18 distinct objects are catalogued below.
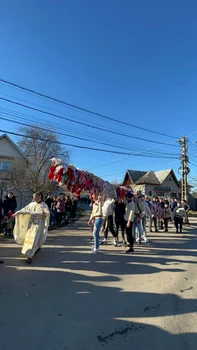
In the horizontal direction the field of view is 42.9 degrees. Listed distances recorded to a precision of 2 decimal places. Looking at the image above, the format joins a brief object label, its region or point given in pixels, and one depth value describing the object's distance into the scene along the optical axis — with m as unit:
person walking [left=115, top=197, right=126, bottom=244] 9.20
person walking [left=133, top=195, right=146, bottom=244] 9.38
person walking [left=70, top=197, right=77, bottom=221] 18.07
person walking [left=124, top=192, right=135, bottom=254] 7.63
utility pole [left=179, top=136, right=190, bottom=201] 22.91
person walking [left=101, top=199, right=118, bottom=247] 8.90
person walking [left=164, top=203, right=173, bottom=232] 13.72
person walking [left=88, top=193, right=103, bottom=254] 7.41
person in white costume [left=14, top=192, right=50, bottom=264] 6.39
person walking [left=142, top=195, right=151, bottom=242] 9.79
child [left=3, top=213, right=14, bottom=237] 9.85
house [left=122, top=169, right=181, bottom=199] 44.53
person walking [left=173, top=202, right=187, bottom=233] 13.59
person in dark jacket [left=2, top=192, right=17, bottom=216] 10.33
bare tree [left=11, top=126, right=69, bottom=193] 23.25
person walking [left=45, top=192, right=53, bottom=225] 14.29
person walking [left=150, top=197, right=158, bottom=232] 13.63
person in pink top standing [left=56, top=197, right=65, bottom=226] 14.10
